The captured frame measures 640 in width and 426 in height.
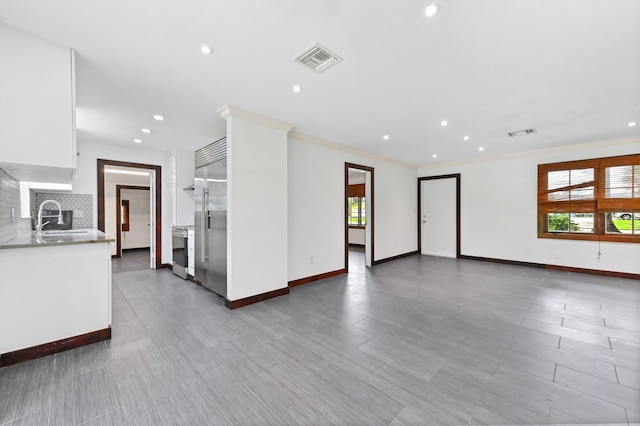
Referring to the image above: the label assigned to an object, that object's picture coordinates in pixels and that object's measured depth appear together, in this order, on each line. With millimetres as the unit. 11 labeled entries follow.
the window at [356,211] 9156
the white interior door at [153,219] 5604
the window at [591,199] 4781
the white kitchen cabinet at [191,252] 4450
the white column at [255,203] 3367
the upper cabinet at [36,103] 1985
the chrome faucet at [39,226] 3553
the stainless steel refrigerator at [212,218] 3620
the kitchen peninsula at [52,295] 2107
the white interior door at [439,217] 6961
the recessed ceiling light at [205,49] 2104
